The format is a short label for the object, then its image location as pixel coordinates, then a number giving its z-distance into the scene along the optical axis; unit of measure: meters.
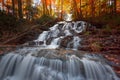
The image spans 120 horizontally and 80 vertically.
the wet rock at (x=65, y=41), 4.78
